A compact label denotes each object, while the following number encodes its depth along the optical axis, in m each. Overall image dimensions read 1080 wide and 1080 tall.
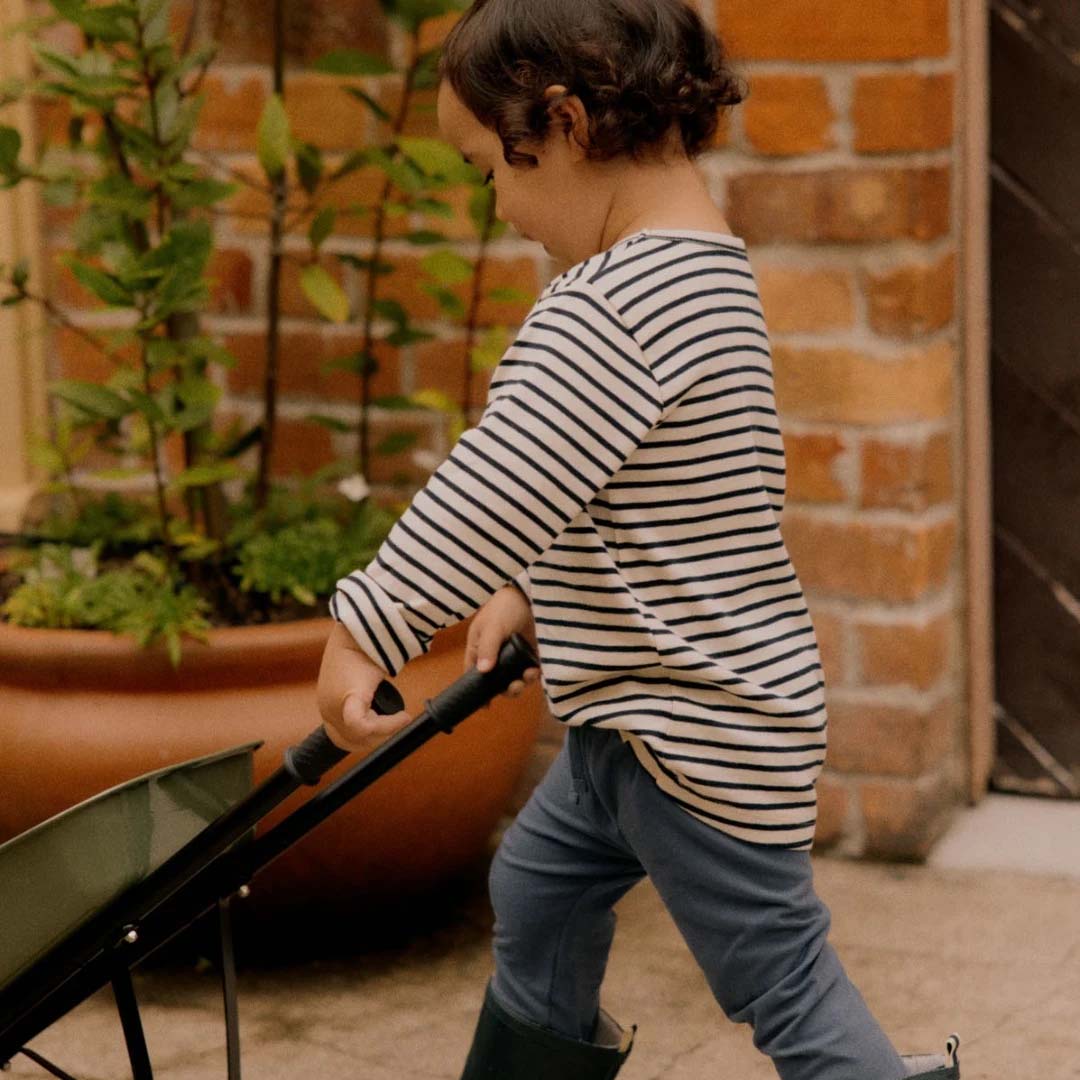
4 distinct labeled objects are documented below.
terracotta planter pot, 3.65
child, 3.12
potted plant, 3.65
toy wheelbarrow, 3.14
